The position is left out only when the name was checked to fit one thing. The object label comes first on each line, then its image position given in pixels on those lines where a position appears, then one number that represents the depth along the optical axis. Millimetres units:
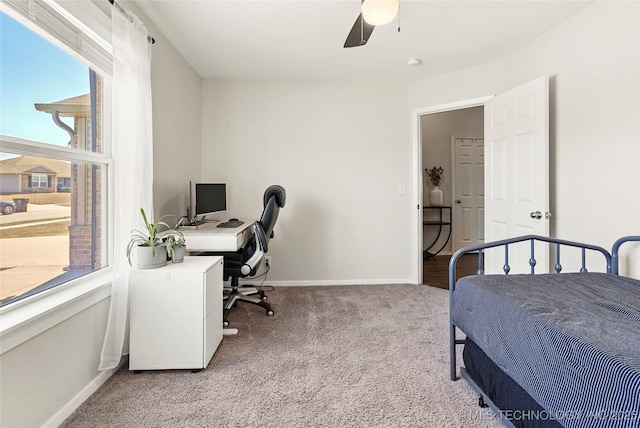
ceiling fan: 1596
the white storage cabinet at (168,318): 1898
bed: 881
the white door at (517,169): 2542
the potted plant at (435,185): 5363
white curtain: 1848
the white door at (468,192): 5547
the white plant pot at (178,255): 2094
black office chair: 2671
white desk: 2396
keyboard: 2939
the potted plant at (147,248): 1937
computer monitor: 2994
